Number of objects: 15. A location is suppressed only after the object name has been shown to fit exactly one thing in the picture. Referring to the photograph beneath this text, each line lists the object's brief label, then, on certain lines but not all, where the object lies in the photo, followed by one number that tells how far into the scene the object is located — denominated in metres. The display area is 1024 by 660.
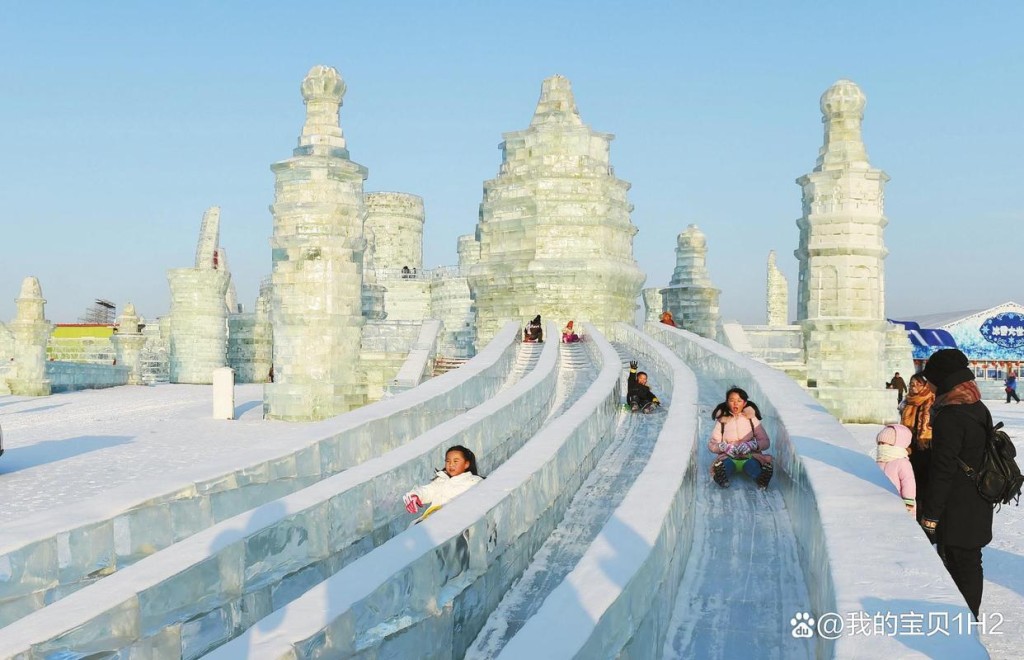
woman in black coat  4.42
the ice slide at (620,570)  3.46
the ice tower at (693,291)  25.22
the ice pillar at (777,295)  41.78
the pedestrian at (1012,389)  26.52
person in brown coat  5.09
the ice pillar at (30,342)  25.05
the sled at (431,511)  5.22
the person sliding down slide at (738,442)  7.37
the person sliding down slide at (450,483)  5.86
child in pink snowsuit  4.88
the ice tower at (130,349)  30.78
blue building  37.00
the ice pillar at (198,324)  30.42
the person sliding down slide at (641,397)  11.06
